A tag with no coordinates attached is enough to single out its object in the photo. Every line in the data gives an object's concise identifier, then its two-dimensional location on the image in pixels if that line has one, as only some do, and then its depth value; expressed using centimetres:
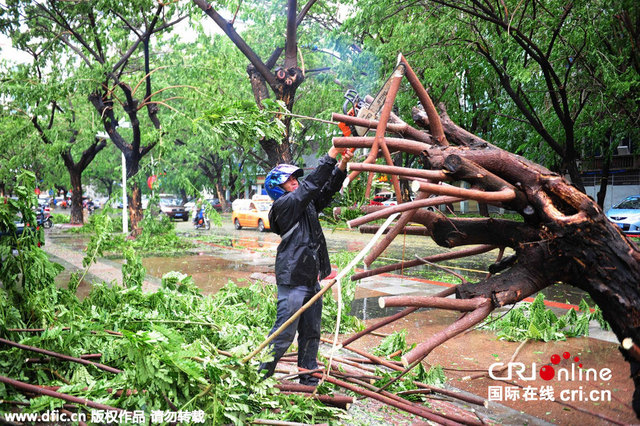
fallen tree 282
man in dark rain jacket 396
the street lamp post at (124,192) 1758
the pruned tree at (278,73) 1017
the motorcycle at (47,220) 2967
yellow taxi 2549
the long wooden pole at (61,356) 365
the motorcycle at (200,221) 2653
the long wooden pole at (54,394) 317
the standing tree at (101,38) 1394
